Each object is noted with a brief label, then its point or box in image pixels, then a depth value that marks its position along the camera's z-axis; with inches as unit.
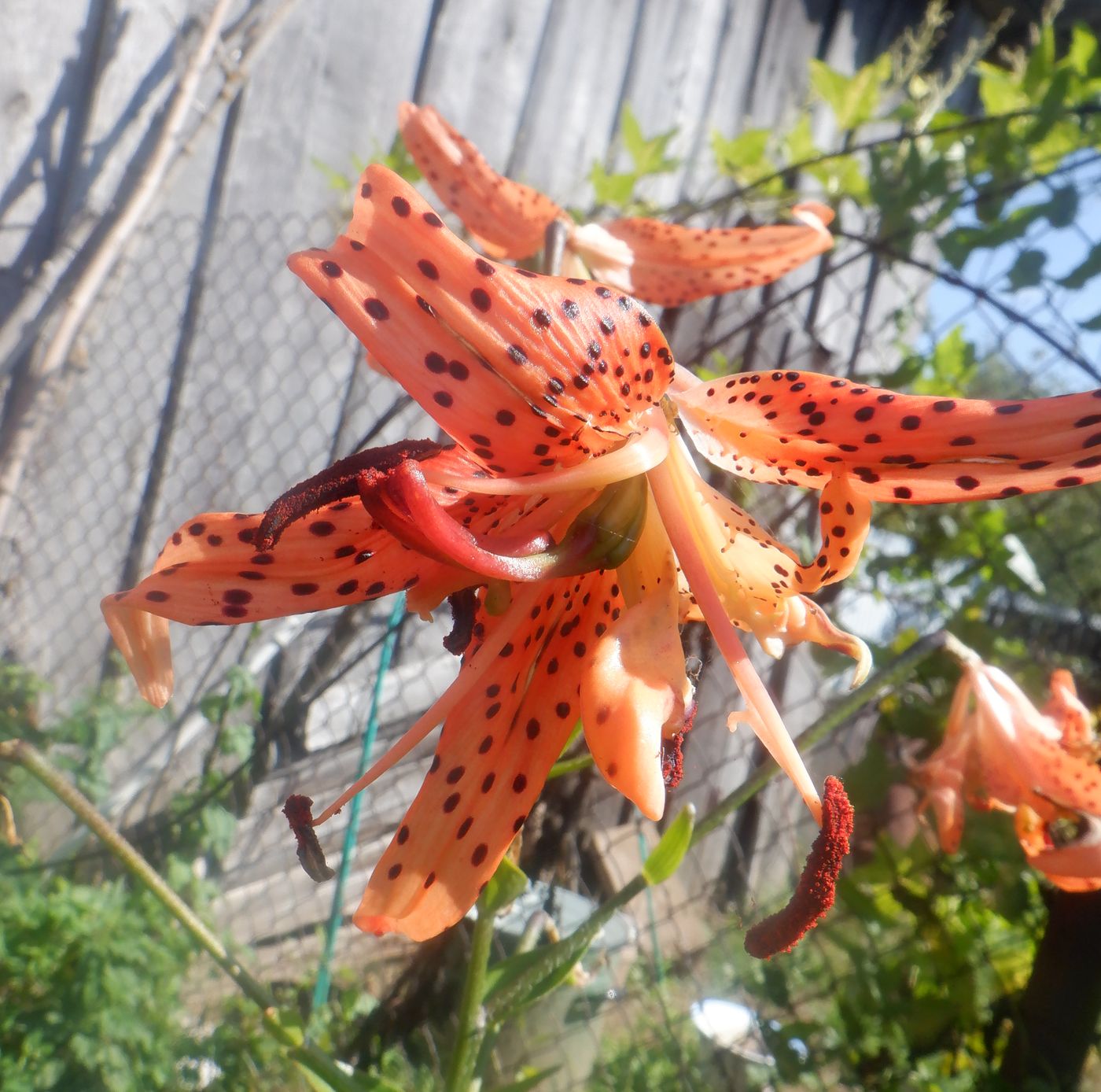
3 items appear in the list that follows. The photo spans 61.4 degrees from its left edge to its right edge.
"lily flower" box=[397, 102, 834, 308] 6.8
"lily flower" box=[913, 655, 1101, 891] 6.6
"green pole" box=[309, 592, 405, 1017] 10.7
